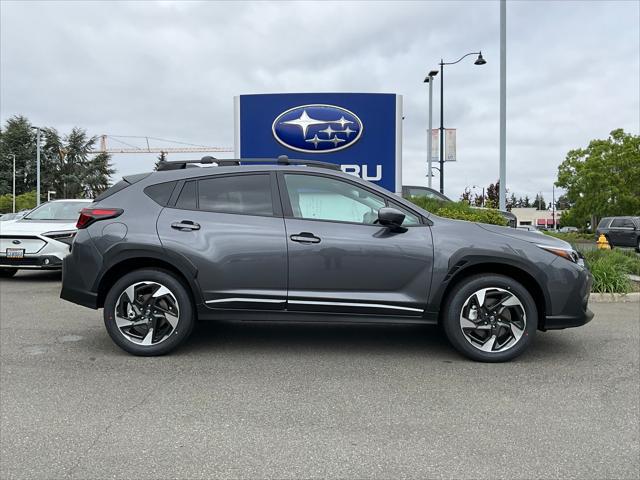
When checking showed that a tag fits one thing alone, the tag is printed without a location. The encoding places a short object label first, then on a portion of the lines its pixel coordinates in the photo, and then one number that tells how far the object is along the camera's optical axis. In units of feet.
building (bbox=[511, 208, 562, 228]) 329.29
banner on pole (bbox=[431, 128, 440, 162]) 83.61
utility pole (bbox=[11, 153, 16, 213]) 212.35
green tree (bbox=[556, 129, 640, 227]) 131.23
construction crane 463.83
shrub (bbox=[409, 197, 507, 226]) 32.14
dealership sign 35.81
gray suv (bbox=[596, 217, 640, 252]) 77.15
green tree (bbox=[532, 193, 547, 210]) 430.94
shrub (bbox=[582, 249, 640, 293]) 27.07
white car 29.89
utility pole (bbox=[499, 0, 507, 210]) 42.14
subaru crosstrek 14.61
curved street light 79.20
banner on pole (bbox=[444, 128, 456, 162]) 81.00
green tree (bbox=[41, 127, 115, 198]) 231.09
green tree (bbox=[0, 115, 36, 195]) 230.27
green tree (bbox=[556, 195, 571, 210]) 385.54
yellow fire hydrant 36.37
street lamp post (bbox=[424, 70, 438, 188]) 83.57
